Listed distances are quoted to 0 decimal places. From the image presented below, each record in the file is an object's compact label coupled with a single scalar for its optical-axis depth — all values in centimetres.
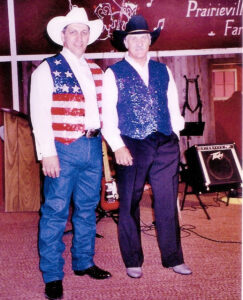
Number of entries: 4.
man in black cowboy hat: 239
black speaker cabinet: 412
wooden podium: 456
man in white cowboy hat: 219
